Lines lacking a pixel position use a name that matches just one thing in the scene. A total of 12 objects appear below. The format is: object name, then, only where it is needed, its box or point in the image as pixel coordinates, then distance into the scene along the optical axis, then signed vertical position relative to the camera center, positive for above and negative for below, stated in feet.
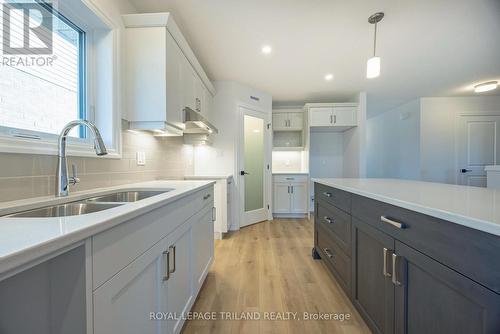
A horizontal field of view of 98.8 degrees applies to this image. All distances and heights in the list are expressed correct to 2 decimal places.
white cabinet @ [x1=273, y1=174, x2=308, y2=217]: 13.99 -1.82
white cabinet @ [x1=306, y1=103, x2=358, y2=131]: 13.61 +3.26
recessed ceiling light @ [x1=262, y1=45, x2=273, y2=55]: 8.29 +4.62
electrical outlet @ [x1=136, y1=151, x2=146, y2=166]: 6.15 +0.23
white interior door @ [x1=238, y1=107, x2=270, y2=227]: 11.84 +0.07
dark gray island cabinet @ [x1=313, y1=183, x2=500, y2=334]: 2.06 -1.37
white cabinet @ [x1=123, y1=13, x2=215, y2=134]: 5.52 +2.52
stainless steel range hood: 6.71 +1.44
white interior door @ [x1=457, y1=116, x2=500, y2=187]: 14.97 +1.38
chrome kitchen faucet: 3.29 +0.20
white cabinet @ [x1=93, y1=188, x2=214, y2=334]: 2.19 -1.65
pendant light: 6.51 +3.17
